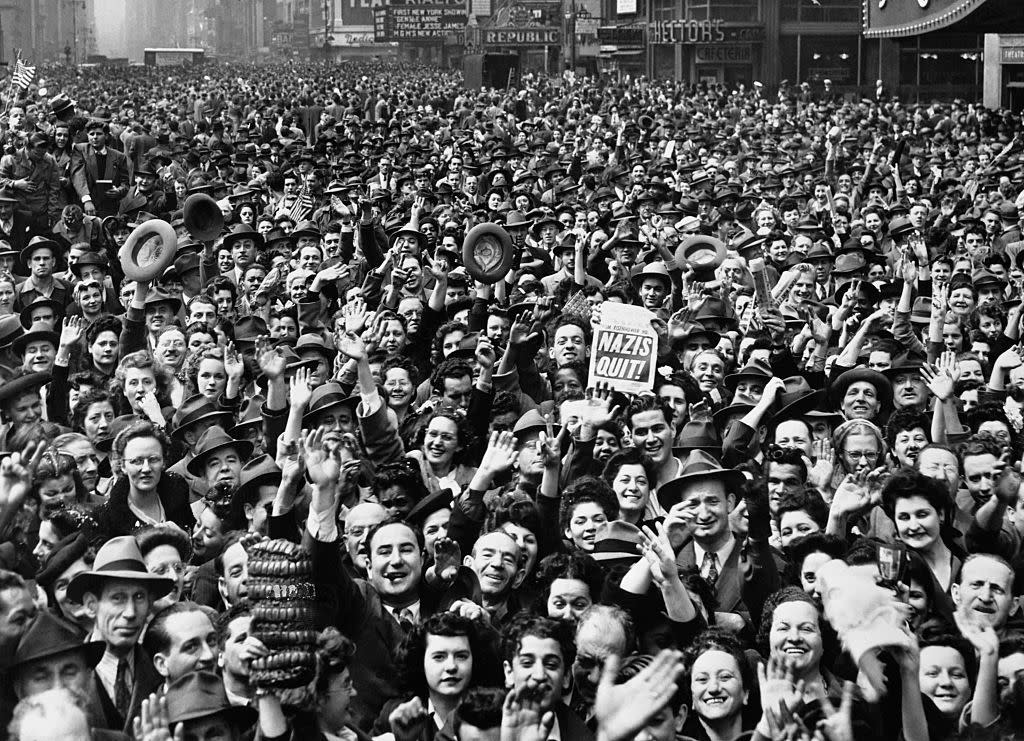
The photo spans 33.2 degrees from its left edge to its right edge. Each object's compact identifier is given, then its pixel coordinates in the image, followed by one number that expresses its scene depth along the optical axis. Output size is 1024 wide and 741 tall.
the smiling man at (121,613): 5.94
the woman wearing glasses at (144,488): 7.68
